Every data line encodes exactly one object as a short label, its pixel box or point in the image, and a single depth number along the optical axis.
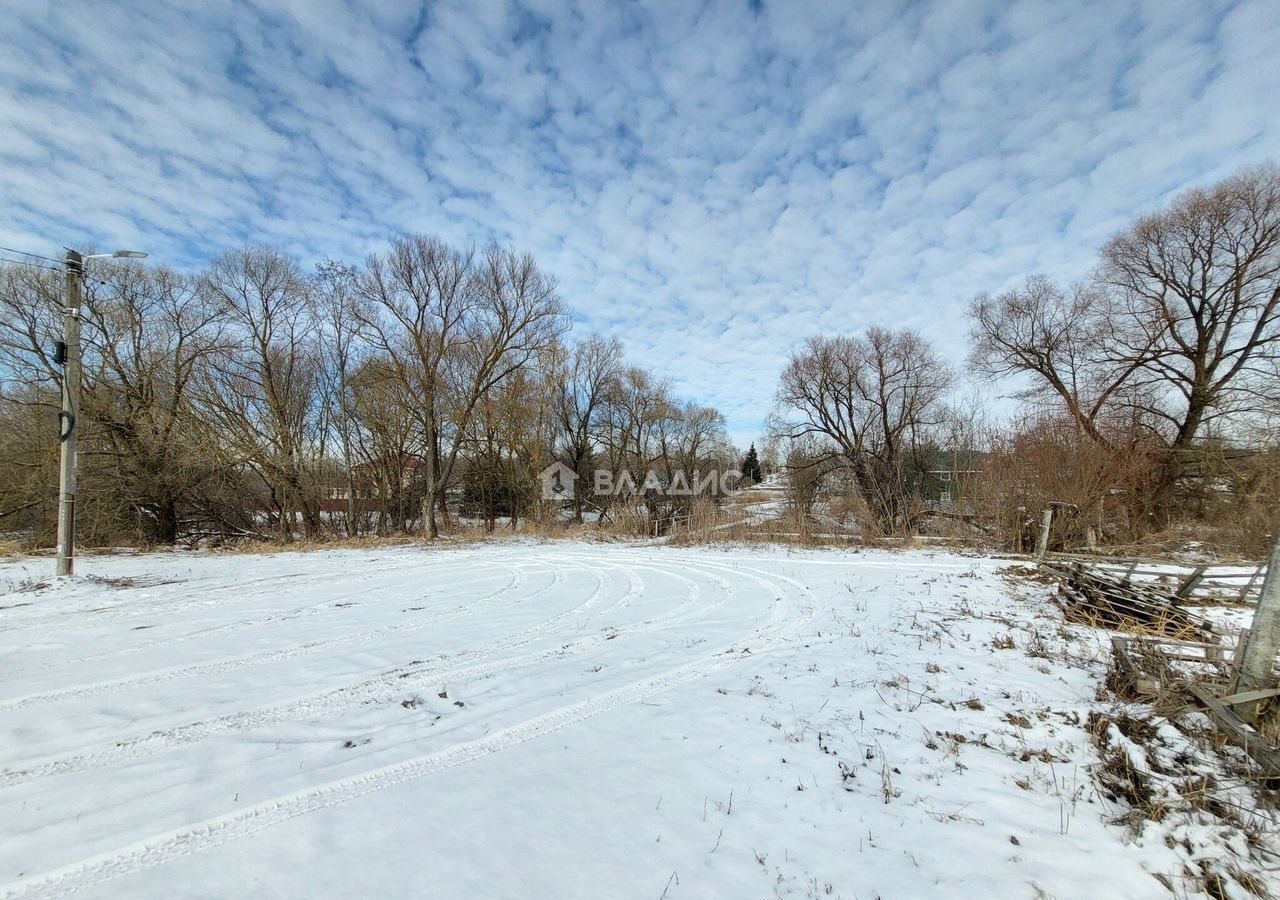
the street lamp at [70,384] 8.95
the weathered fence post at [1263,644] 3.23
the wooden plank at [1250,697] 3.15
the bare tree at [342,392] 21.94
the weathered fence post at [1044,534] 11.05
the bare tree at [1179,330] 14.84
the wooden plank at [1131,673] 3.81
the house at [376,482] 24.32
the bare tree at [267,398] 18.66
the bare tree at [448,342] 19.52
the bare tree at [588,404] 35.06
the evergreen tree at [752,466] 57.66
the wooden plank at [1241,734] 2.90
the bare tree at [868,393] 25.80
